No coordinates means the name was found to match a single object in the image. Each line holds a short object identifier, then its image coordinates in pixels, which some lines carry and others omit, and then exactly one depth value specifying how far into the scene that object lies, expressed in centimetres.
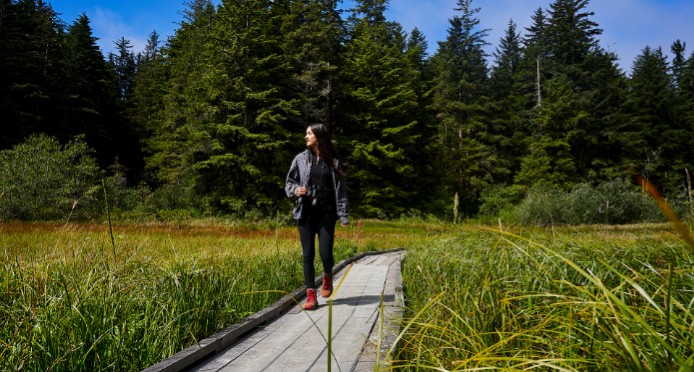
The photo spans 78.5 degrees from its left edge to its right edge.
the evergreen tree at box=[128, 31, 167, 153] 4462
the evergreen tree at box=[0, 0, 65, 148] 3097
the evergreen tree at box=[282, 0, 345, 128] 3350
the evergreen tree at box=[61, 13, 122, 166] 3597
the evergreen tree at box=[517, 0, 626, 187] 4041
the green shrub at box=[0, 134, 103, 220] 2034
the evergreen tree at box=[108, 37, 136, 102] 6097
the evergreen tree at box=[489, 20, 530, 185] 4475
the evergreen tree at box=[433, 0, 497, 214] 4306
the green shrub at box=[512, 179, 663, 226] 3070
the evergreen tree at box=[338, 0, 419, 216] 3612
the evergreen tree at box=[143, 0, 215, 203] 3034
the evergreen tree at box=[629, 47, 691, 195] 4159
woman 480
